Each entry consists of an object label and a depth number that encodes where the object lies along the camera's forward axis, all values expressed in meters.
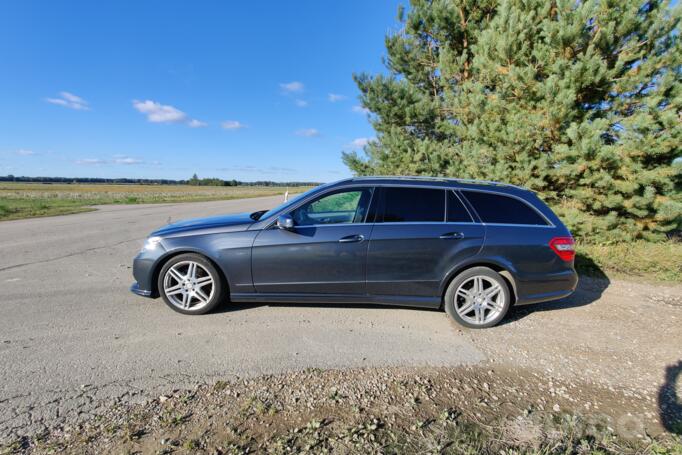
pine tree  5.64
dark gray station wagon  3.45
